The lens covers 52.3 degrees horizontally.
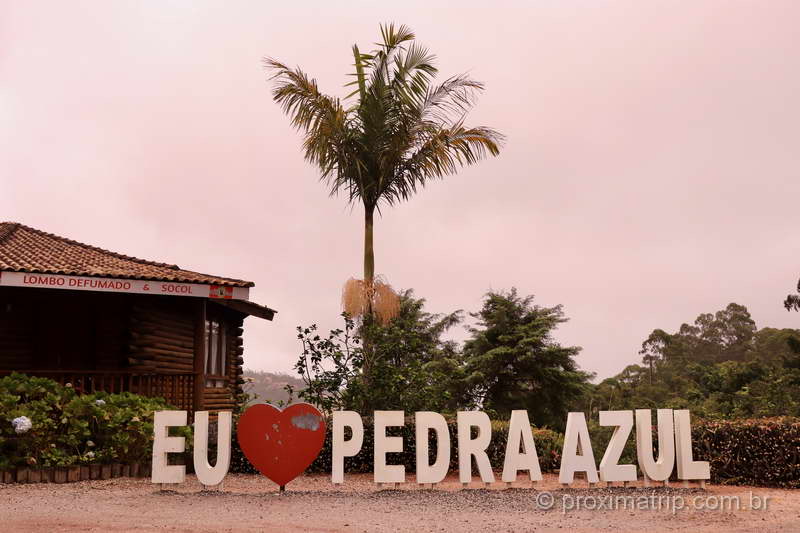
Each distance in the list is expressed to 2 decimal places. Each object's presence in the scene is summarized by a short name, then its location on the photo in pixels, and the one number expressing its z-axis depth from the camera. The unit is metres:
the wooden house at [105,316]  14.69
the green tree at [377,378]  15.64
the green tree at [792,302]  26.92
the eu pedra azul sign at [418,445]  10.86
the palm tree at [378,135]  17.11
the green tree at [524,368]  23.69
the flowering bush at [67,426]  12.02
